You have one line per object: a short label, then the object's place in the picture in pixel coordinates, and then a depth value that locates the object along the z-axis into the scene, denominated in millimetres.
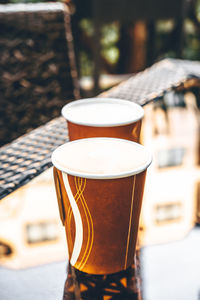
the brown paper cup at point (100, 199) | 619
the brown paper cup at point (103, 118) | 709
